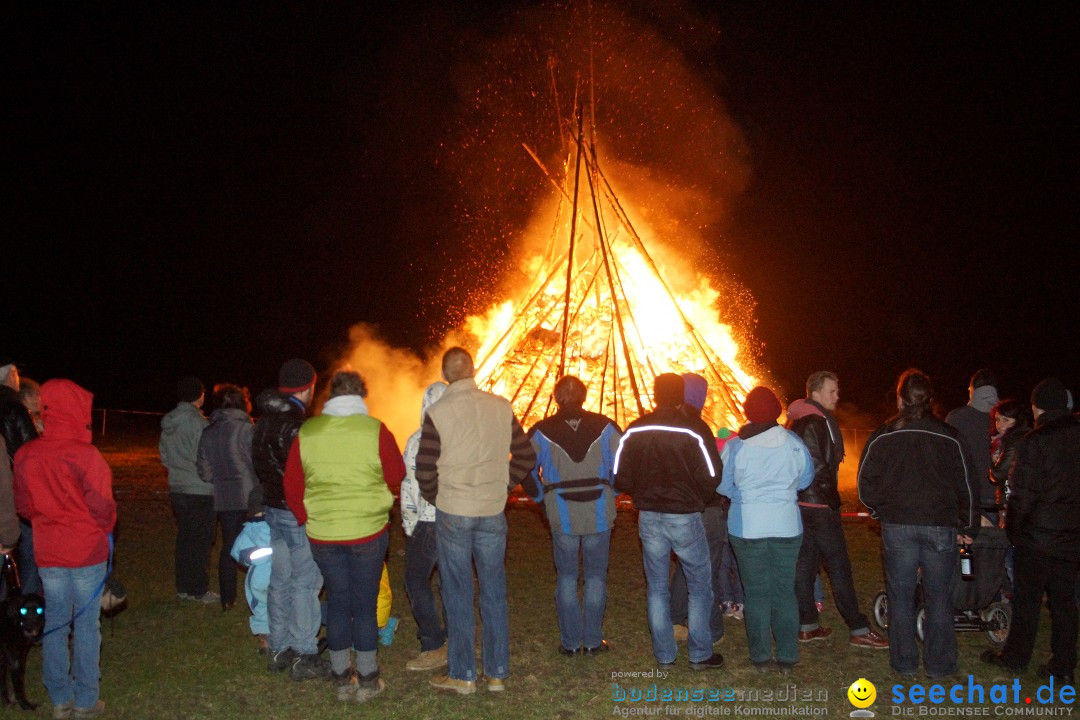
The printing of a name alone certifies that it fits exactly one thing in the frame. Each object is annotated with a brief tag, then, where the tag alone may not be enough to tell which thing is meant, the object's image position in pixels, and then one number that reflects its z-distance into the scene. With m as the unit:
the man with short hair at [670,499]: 5.21
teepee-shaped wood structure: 11.77
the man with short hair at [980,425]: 6.50
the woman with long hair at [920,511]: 5.09
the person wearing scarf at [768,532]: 5.20
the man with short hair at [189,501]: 7.02
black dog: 4.66
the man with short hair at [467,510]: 4.95
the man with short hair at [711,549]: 5.69
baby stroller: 5.57
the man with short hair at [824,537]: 5.79
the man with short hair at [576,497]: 5.52
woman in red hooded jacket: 4.54
